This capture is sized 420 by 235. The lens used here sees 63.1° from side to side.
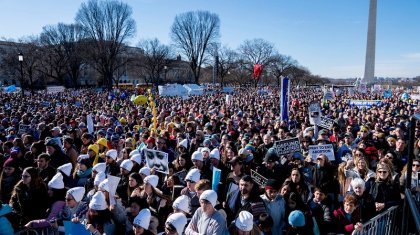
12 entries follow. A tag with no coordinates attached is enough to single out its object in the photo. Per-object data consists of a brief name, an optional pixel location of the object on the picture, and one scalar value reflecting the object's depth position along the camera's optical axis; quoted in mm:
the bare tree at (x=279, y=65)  83575
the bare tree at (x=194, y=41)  64375
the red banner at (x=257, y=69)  48306
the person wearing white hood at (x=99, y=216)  4055
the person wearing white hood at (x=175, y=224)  3584
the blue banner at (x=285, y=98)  12823
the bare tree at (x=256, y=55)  80250
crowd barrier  4235
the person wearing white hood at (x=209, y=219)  3756
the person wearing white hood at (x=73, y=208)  4340
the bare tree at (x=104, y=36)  52844
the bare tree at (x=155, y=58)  70188
